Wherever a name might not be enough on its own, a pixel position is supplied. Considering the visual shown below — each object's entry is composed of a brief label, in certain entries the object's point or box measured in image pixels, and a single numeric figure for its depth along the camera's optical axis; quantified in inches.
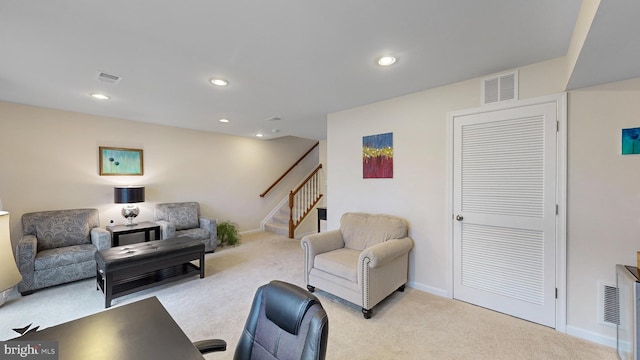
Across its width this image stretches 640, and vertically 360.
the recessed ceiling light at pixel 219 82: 106.1
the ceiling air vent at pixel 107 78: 99.3
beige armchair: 97.7
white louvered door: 90.7
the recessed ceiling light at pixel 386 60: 87.4
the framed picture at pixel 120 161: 163.6
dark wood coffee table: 106.7
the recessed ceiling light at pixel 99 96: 123.2
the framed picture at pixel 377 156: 130.3
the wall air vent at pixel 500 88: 96.1
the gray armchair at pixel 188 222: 176.1
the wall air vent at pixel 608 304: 79.6
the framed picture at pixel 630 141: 77.0
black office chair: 37.3
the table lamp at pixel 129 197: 156.9
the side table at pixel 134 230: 151.3
